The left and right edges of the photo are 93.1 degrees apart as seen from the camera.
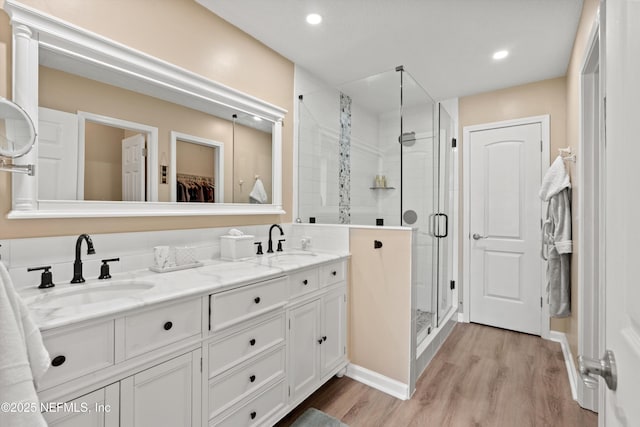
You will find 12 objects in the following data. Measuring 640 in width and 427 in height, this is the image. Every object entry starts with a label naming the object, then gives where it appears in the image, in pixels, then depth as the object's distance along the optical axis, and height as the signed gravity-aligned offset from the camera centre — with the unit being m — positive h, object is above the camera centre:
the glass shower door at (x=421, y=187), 2.38 +0.24
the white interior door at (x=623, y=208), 0.49 +0.02
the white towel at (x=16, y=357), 0.78 -0.38
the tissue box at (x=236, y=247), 2.02 -0.23
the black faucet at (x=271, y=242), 2.40 -0.23
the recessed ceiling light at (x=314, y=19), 2.10 +1.38
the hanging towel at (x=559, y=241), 2.34 -0.20
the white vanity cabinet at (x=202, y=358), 1.00 -0.61
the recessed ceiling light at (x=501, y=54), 2.54 +1.38
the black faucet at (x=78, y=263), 1.39 -0.23
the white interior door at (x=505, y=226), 3.10 -0.11
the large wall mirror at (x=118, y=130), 1.36 +0.47
